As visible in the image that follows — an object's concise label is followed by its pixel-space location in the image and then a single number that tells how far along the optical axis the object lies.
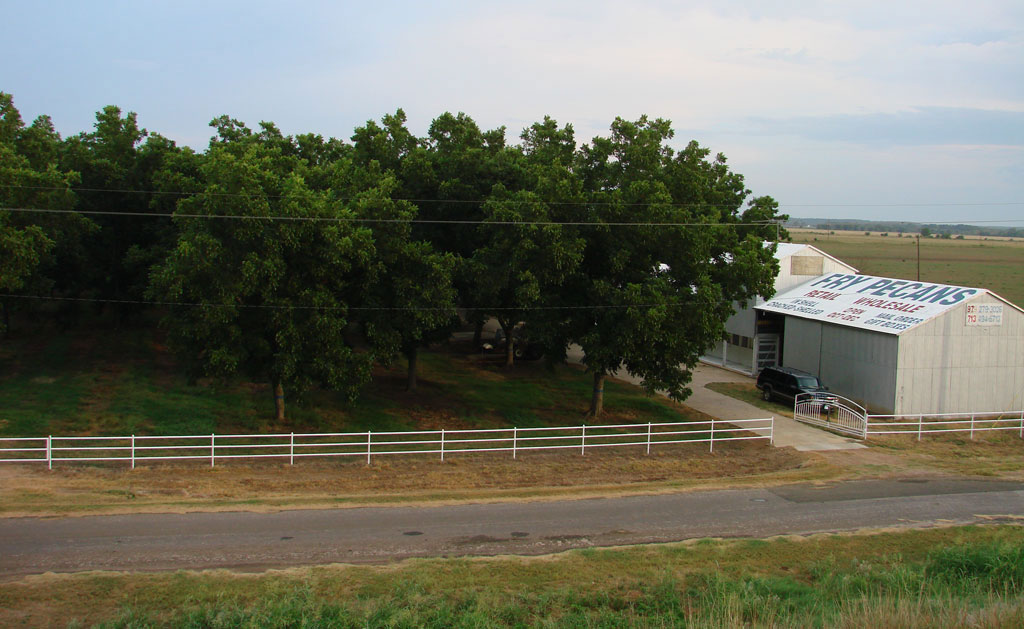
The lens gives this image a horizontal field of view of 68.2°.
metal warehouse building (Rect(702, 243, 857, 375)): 37.56
